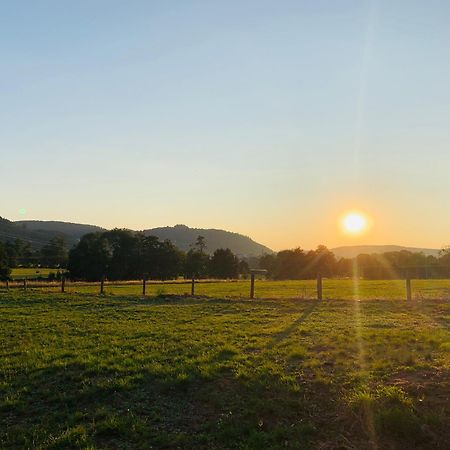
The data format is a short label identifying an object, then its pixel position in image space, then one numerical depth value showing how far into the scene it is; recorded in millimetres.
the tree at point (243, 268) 140750
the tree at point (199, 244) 157250
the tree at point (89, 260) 108188
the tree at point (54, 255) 142075
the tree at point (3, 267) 83731
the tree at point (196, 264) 124800
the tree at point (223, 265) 127375
